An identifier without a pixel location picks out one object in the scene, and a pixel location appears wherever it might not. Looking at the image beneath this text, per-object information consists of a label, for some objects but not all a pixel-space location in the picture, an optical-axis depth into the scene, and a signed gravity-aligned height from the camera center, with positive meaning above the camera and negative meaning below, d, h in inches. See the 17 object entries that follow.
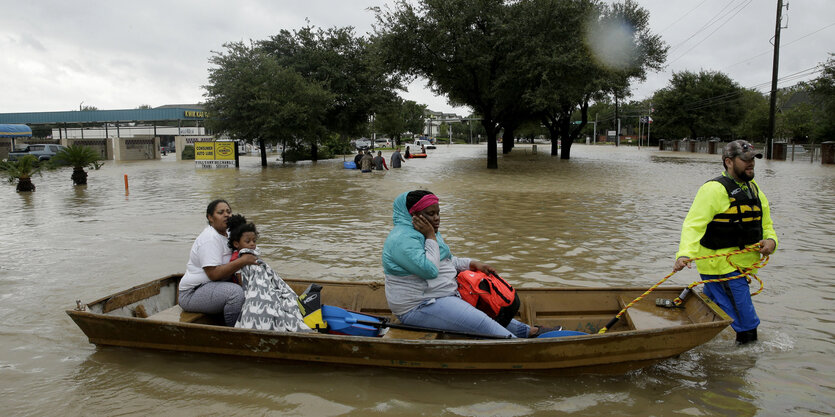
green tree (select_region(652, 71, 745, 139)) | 2564.0 +222.4
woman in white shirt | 207.6 -44.6
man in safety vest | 185.3 -24.4
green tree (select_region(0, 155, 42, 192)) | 813.2 -19.7
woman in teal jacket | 180.5 -41.1
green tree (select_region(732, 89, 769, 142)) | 2367.1 +121.3
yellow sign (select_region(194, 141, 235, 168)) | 1374.3 +6.7
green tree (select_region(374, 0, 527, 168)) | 1043.3 +213.8
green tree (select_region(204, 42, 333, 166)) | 1333.7 +145.5
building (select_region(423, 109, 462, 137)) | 7308.1 +405.4
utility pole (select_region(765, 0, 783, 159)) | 1418.6 +211.7
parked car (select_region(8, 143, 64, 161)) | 1585.9 +22.8
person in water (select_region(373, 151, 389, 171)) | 1212.7 -15.5
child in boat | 197.9 -50.7
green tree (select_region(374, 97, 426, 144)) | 1640.0 +160.3
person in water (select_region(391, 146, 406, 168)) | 1343.5 -10.5
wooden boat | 174.7 -62.0
